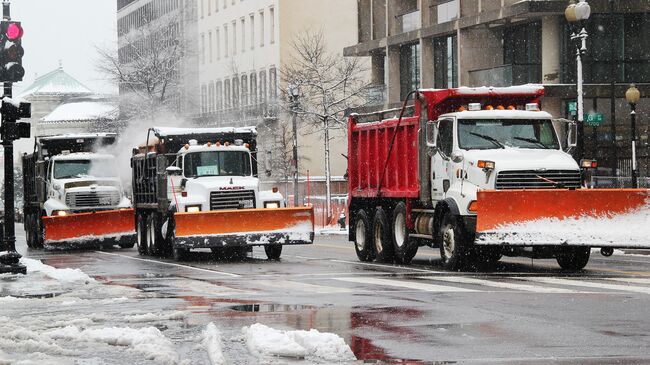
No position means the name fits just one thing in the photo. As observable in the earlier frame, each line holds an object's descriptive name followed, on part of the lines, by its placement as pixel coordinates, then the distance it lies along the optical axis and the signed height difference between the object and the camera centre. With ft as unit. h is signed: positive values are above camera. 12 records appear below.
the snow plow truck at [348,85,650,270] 69.97 -0.37
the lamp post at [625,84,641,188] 123.24 +7.74
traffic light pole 74.38 -0.14
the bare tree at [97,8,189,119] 271.69 +25.12
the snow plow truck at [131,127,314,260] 91.71 -0.74
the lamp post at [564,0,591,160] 107.86 +13.27
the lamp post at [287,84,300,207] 167.43 +10.05
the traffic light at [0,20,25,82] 72.54 +7.61
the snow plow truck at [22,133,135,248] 121.80 -0.42
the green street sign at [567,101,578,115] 129.53 +7.54
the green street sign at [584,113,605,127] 147.74 +7.11
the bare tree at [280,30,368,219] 198.49 +17.49
